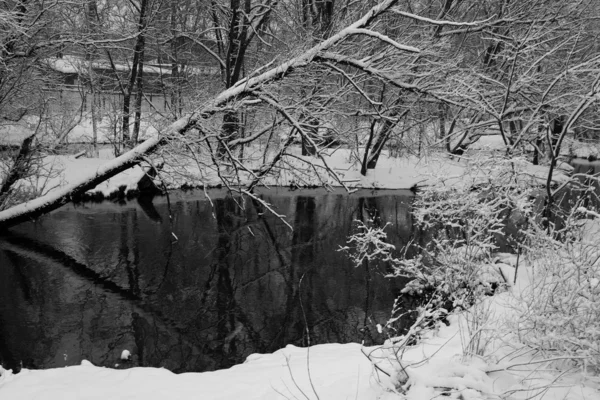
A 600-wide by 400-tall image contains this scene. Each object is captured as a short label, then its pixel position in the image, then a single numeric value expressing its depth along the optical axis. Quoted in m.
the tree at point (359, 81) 9.17
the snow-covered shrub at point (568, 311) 3.54
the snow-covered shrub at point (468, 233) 6.70
